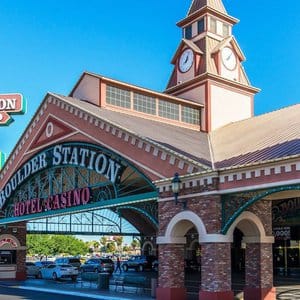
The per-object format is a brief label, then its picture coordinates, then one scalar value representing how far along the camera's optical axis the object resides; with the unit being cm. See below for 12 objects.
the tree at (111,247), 14546
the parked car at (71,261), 4734
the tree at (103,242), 14775
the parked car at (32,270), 4330
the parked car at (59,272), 3869
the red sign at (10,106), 3975
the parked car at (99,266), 4664
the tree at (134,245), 12827
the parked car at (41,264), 4462
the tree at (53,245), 11394
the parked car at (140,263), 5066
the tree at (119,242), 14573
